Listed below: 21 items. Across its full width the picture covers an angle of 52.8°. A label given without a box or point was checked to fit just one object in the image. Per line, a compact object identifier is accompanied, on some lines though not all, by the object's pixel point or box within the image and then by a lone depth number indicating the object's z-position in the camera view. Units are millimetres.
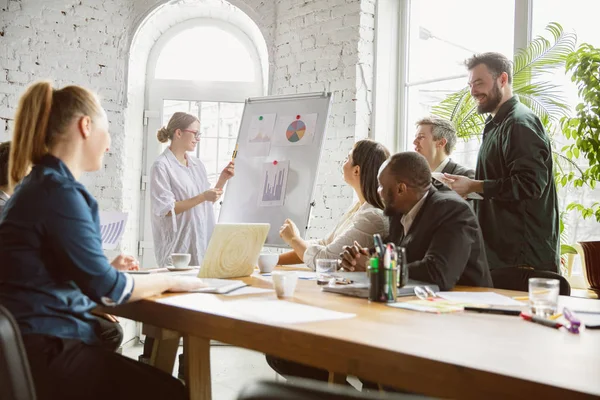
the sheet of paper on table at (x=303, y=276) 2307
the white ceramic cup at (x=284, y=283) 1724
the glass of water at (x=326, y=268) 2082
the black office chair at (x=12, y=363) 1052
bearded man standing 2709
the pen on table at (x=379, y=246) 1623
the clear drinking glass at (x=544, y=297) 1454
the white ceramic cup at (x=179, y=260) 2627
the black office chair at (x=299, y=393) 685
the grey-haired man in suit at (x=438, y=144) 3371
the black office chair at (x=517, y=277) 2104
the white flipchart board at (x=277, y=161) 3787
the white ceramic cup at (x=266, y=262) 2504
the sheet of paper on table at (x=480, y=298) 1667
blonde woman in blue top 1398
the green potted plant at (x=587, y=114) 2881
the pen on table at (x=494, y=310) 1504
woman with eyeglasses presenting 3814
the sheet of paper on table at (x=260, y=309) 1382
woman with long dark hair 2646
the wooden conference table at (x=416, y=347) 927
